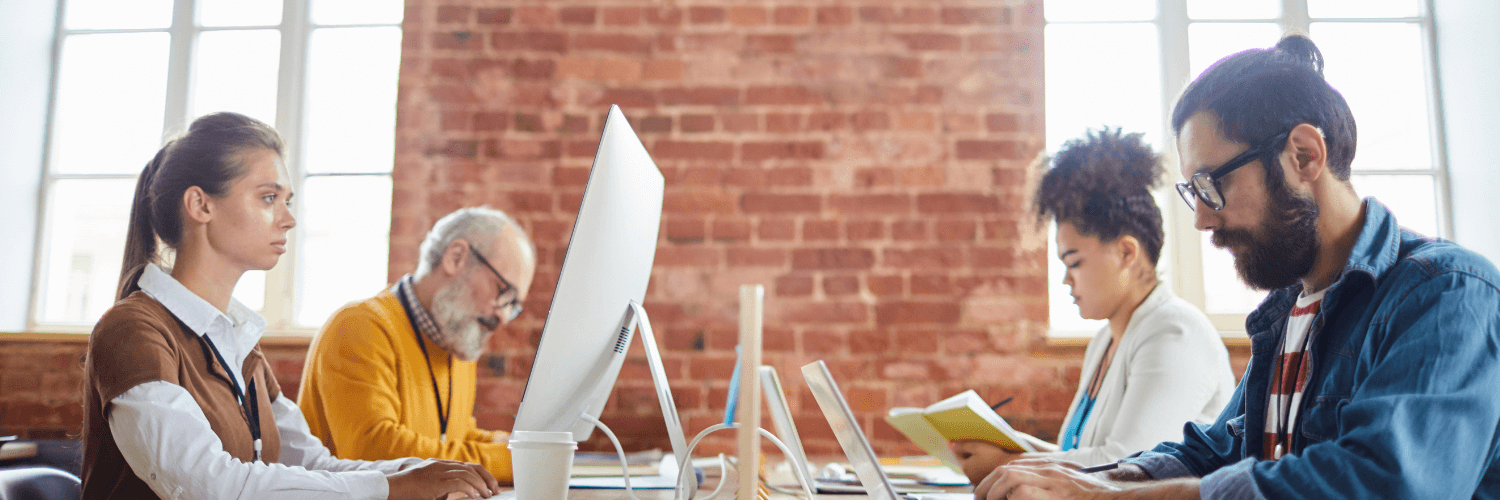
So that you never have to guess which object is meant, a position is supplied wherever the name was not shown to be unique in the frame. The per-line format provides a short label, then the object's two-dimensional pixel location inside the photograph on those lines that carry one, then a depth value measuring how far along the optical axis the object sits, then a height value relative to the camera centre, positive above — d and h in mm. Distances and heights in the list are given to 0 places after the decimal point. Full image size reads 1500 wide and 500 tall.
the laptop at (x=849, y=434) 903 -152
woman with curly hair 1494 -18
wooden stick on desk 736 -77
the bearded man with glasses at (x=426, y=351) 1714 -110
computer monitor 847 +13
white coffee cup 917 -178
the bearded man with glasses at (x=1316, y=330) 771 -17
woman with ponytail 1069 -89
